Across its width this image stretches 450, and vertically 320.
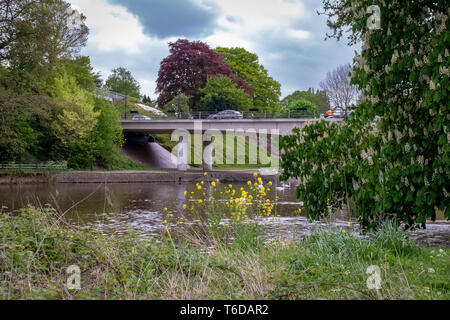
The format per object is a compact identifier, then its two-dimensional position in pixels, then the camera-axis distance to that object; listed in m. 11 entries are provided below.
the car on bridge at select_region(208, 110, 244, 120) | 47.88
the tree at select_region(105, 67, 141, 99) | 82.44
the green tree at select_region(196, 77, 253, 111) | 57.53
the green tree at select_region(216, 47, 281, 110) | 72.81
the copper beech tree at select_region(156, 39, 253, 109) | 65.31
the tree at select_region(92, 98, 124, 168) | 44.81
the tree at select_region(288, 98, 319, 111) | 62.41
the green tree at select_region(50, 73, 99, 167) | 41.50
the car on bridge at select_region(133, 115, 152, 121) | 53.78
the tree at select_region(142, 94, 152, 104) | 93.88
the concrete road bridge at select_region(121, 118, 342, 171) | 44.38
